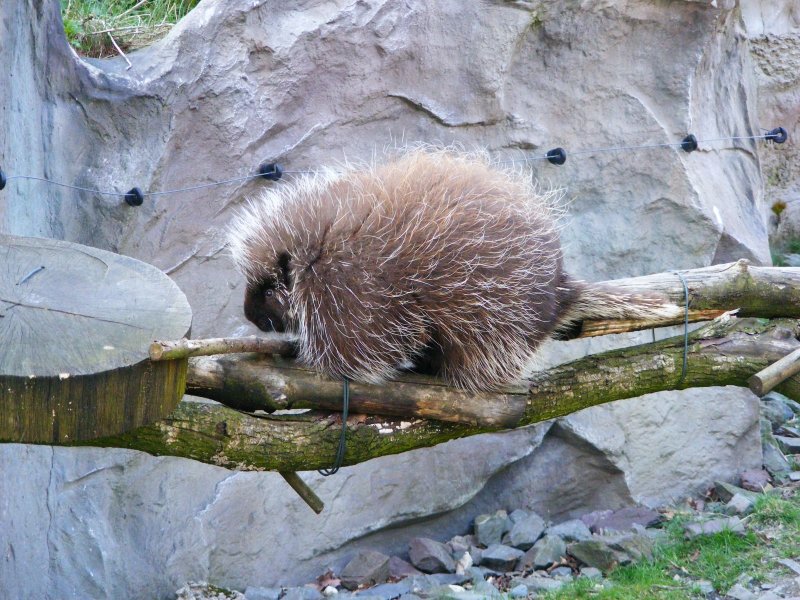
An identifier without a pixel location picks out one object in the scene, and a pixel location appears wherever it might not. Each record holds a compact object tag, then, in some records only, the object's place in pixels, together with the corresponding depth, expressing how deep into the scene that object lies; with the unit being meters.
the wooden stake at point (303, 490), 4.79
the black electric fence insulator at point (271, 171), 7.70
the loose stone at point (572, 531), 8.77
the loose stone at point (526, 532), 8.76
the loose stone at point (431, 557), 8.50
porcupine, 5.05
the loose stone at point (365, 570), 8.27
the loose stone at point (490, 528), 8.95
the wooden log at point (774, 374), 5.40
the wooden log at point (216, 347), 3.55
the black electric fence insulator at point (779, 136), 10.65
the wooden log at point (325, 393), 4.64
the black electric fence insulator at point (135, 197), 7.07
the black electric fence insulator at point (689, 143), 9.47
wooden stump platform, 3.37
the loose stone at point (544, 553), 8.33
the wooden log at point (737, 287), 5.89
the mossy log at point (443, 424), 4.37
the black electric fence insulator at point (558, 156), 8.96
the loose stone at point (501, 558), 8.39
